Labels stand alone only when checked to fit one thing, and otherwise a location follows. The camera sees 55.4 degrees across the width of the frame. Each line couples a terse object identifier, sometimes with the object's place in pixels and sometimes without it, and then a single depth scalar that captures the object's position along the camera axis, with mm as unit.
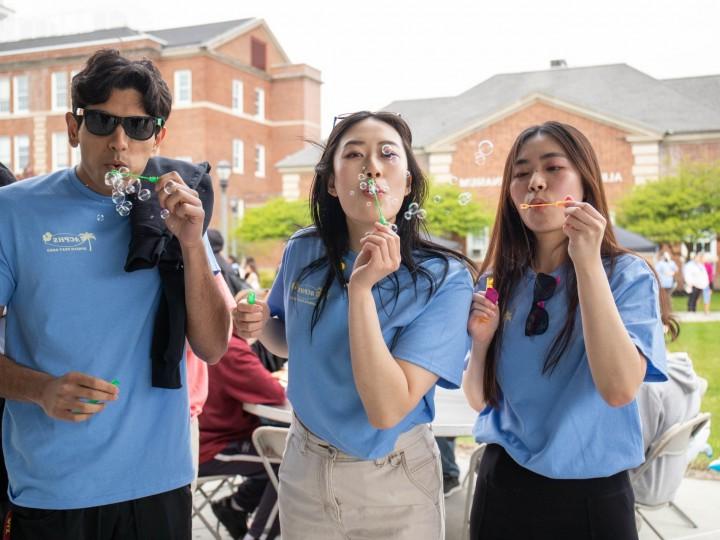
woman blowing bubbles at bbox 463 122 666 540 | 1063
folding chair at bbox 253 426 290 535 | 2148
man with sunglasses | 1113
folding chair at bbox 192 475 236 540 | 2484
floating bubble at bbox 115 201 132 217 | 1200
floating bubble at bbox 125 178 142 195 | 1191
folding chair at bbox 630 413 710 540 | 2031
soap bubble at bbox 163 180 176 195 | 1120
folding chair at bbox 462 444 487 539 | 2048
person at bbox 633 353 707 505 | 2133
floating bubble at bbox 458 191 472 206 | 1479
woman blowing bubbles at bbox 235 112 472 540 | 1063
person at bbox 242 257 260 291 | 7512
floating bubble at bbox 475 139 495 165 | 1777
